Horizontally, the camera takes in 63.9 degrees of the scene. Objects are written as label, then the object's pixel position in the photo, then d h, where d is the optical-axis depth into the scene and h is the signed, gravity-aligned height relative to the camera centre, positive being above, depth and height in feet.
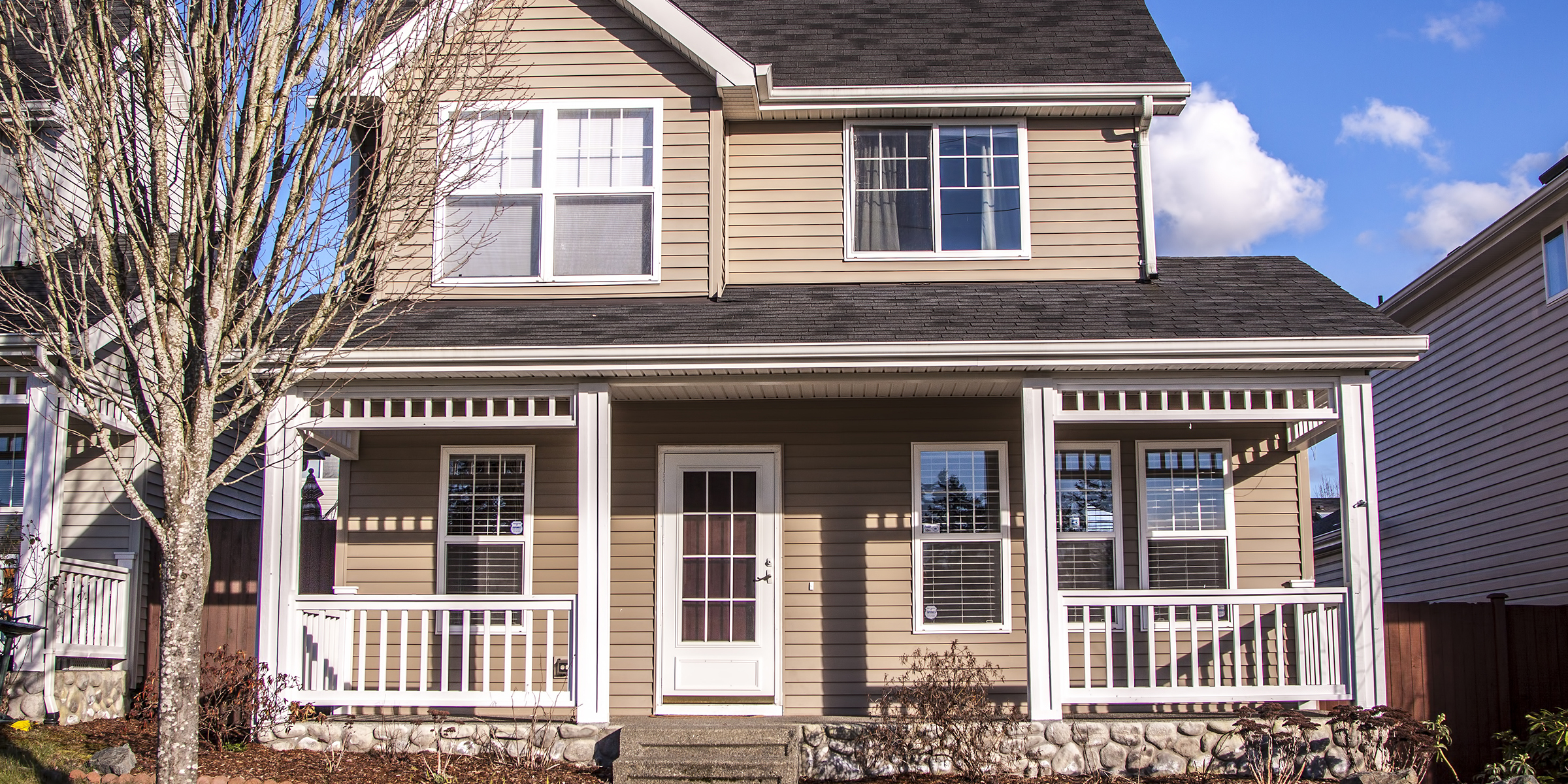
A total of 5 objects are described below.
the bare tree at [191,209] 19.24 +5.36
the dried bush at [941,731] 25.64 -3.87
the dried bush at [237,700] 26.63 -3.29
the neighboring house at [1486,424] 36.04 +3.80
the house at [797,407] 29.84 +3.30
